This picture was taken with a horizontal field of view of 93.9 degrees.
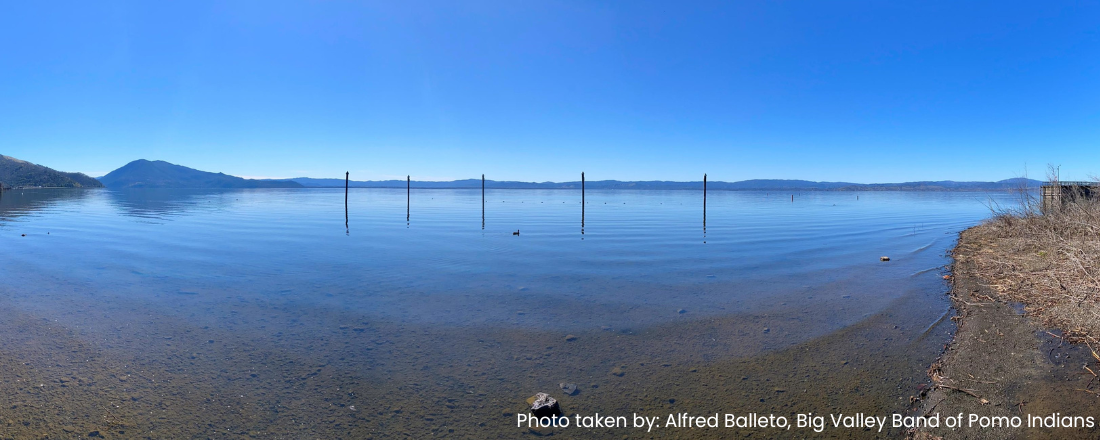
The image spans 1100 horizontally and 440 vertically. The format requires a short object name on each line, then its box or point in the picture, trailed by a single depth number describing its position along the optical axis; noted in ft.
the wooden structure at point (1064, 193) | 59.88
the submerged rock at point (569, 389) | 20.03
